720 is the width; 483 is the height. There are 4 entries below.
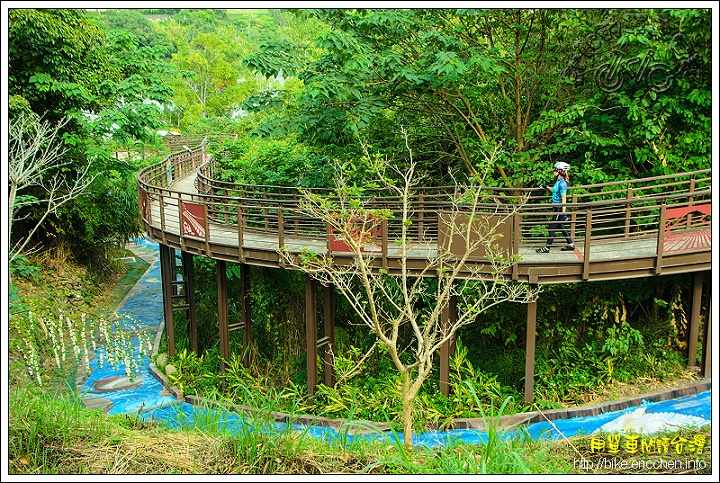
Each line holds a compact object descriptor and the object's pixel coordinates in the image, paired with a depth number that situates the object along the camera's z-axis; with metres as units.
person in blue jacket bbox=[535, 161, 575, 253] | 10.32
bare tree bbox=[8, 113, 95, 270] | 14.34
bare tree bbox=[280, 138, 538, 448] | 6.96
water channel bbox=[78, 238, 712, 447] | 9.61
